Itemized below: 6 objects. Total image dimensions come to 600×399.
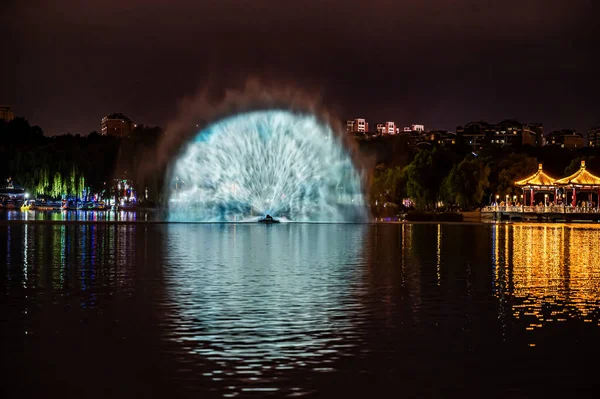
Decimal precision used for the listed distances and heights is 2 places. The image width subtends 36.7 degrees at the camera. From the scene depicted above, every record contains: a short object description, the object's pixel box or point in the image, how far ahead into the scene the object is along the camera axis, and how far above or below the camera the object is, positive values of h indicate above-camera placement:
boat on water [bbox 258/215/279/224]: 81.94 -0.68
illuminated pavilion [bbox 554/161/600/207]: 109.14 +3.71
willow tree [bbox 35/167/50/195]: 155.38 +5.73
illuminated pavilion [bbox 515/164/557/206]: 111.38 +3.69
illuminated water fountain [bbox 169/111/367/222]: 81.01 +3.92
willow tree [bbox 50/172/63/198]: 155.62 +4.83
